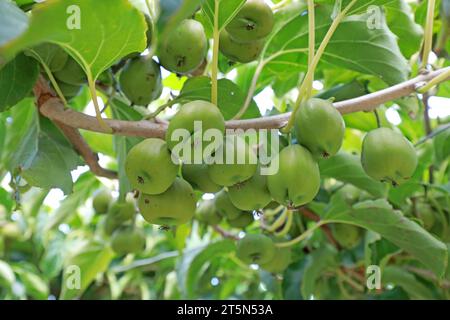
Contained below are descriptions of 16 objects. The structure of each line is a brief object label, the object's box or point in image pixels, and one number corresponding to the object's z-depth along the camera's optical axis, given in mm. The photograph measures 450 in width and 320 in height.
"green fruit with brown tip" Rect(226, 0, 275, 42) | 393
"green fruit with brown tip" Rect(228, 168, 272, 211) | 362
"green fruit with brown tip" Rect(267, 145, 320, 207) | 342
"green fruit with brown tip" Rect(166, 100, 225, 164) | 335
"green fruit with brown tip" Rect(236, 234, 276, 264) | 482
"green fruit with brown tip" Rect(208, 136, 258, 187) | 344
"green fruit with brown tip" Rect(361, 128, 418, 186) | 365
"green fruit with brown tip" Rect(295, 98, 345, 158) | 344
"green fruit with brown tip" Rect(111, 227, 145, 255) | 555
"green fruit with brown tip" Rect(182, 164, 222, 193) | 365
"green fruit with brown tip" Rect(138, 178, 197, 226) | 359
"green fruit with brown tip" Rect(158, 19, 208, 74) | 391
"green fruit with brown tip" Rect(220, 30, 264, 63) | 412
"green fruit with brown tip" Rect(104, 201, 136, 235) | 547
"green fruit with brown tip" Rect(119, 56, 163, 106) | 405
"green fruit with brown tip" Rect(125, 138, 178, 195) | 343
